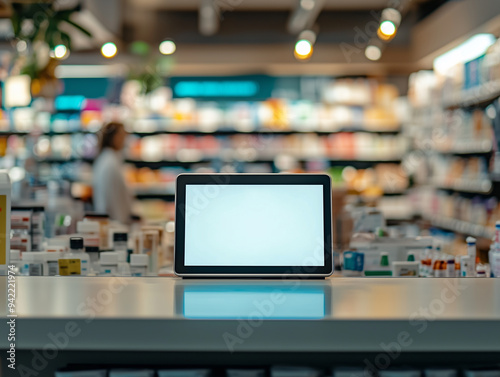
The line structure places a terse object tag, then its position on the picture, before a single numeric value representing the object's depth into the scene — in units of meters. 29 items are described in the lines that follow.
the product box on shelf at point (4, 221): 1.88
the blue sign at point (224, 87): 10.60
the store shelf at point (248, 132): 9.68
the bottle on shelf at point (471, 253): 2.66
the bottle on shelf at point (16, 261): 2.45
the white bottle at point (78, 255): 2.39
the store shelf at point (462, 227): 6.64
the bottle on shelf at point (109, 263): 2.60
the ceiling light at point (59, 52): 5.88
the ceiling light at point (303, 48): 6.54
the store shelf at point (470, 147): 6.53
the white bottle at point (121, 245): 2.74
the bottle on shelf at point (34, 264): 2.42
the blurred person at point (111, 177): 5.71
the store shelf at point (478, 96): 6.35
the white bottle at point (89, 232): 2.80
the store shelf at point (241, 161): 9.72
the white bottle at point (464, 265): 2.61
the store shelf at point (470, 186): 6.67
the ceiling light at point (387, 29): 6.36
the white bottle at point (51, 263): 2.43
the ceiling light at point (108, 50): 6.81
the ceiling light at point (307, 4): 7.82
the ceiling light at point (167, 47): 8.23
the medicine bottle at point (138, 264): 2.62
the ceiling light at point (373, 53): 9.70
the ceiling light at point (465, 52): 7.19
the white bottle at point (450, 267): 2.54
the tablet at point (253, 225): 1.85
